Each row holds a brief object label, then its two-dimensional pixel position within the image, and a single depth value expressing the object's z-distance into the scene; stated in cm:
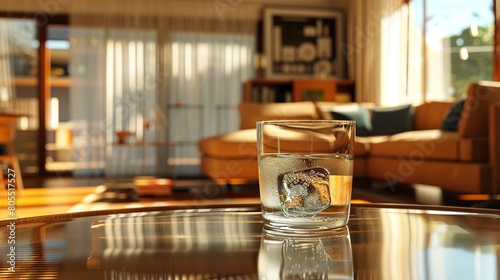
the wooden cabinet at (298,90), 719
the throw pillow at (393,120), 525
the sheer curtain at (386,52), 617
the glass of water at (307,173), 53
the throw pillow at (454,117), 425
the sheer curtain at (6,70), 688
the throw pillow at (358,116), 527
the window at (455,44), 522
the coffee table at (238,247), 40
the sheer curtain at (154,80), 720
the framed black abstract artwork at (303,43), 750
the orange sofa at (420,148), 344
